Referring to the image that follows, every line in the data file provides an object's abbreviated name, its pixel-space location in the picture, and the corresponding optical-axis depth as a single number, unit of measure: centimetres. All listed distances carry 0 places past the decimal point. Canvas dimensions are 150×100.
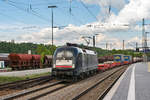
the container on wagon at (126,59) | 6078
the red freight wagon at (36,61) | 4821
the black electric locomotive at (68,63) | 1750
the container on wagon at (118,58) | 5216
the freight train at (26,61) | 4228
